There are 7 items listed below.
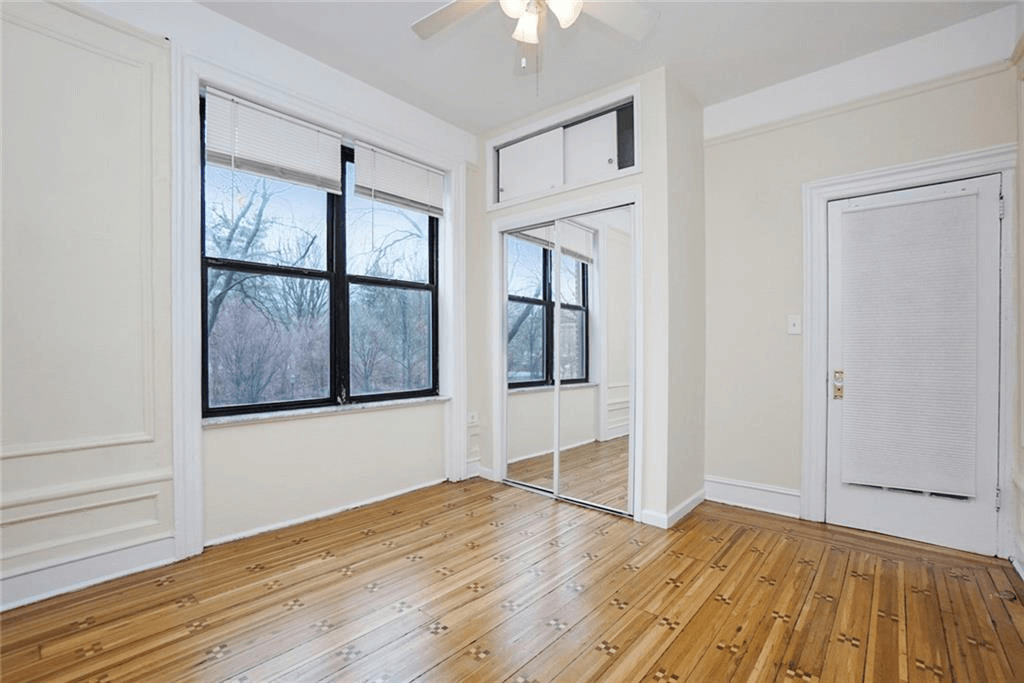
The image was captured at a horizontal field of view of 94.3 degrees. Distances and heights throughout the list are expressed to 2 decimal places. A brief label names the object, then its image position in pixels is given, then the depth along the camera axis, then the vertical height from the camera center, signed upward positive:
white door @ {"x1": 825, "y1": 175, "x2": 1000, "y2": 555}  2.63 -0.14
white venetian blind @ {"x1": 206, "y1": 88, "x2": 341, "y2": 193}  2.76 +1.23
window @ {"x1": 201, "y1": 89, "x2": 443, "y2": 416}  2.86 +0.50
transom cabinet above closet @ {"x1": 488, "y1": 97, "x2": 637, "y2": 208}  3.31 +1.41
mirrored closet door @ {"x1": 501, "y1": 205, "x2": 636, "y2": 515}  3.31 -0.13
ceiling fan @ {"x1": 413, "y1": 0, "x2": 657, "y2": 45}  1.88 +1.34
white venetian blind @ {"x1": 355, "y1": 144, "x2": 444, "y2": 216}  3.45 +1.23
